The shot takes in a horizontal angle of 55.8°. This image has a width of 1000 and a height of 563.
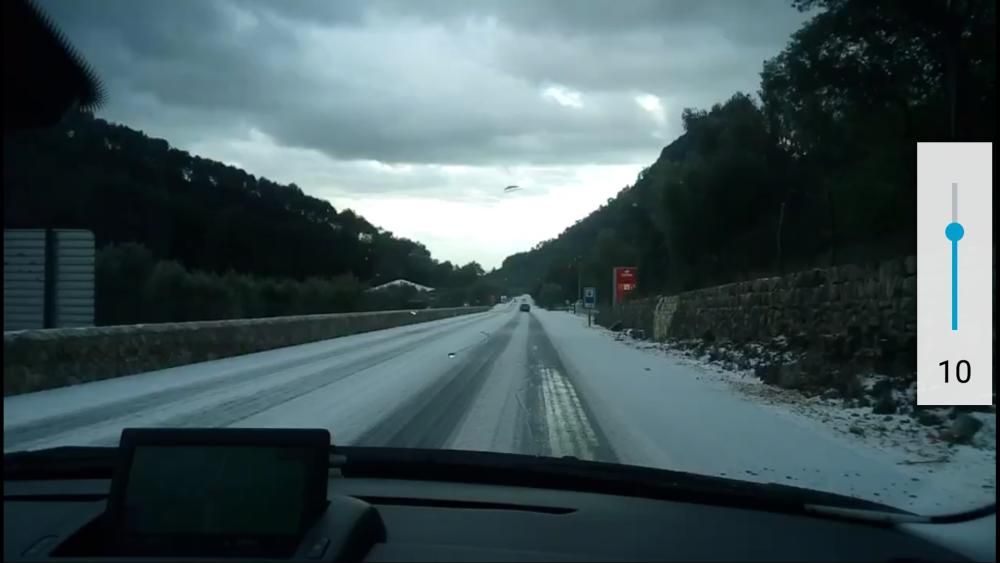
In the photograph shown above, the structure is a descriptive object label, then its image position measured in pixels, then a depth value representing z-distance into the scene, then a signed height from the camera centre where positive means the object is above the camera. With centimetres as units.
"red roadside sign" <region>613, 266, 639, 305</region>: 6241 +144
